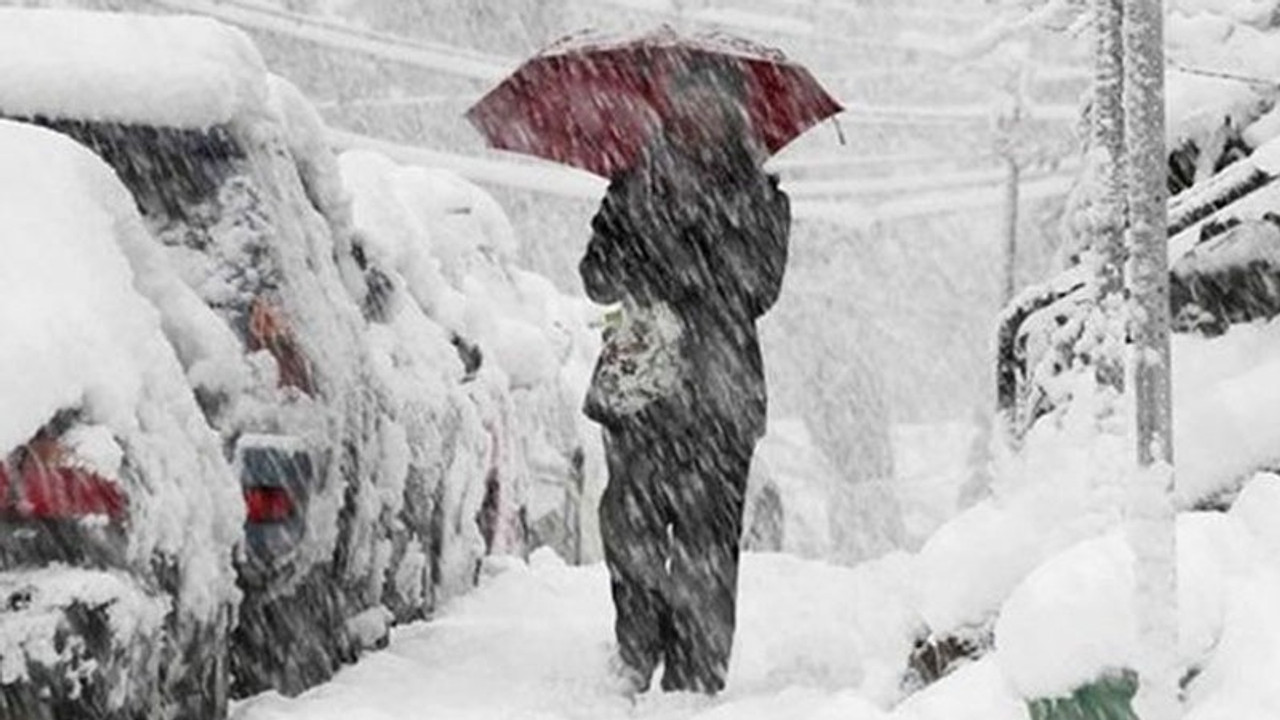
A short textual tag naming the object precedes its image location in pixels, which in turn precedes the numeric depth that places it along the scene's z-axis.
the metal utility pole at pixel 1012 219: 55.92
